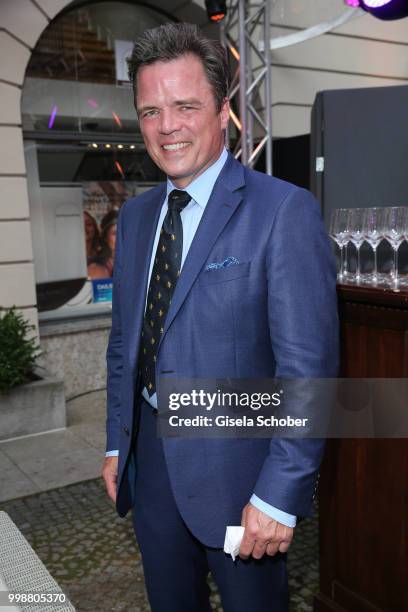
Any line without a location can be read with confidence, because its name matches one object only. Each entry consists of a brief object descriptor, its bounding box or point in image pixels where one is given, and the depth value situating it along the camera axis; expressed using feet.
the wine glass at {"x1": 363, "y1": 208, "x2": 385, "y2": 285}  7.29
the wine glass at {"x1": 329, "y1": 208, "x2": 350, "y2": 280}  7.70
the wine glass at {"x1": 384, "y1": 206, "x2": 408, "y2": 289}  7.08
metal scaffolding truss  20.74
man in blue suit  5.19
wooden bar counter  6.88
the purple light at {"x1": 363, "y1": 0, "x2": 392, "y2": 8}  14.28
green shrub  16.88
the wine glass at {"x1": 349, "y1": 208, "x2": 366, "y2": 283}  7.50
